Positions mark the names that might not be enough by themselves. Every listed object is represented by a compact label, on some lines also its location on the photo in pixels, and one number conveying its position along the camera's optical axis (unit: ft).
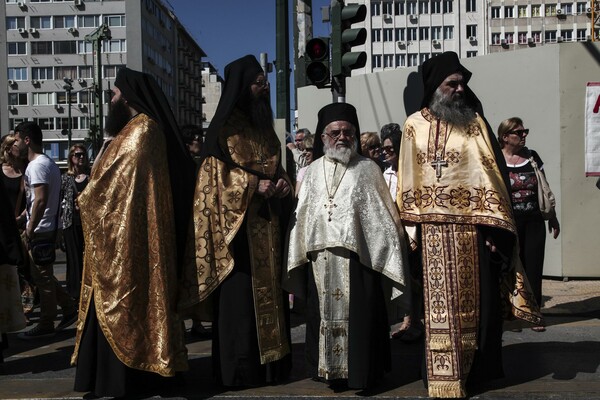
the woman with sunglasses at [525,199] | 24.31
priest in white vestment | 17.28
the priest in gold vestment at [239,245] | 17.99
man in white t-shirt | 24.86
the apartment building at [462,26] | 303.89
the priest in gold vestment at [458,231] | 17.01
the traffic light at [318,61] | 32.96
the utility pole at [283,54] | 42.93
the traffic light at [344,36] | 31.81
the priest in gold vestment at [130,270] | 17.17
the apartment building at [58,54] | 277.64
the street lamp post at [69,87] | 163.65
